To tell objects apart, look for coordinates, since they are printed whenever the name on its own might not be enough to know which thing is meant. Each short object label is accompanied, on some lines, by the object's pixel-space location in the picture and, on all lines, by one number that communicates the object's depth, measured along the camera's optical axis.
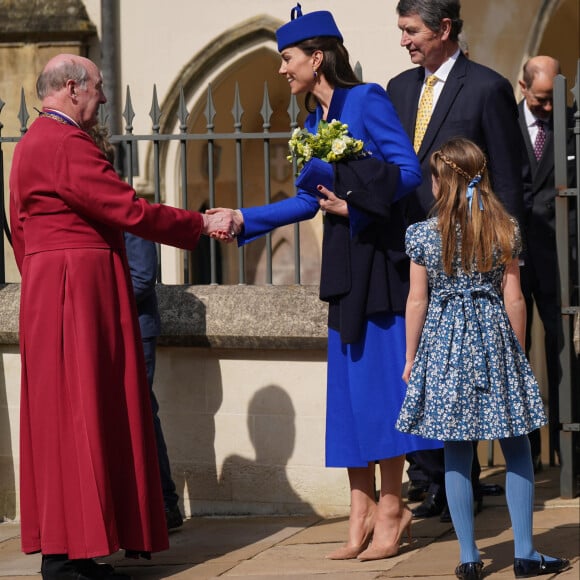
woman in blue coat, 8.58
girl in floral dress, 7.87
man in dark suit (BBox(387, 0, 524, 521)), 9.23
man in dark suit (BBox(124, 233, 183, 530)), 9.78
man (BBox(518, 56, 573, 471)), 10.79
